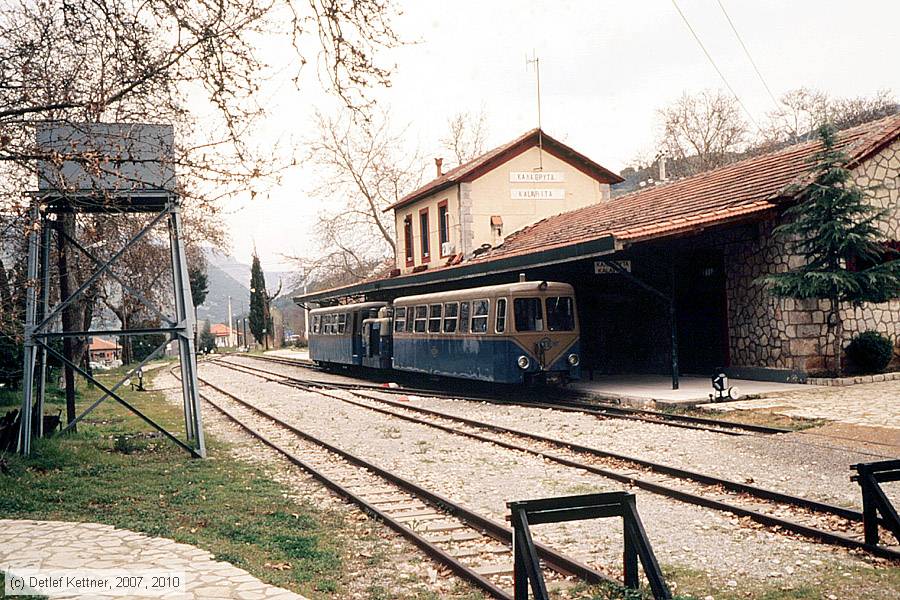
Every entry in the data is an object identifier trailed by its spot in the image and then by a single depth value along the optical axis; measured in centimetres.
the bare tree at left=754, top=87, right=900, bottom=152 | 4438
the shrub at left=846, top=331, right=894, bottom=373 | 1675
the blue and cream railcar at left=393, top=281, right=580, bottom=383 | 1778
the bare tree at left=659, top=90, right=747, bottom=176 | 5009
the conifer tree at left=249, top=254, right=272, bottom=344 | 8238
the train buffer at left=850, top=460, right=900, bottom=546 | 614
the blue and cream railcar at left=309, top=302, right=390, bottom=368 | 2752
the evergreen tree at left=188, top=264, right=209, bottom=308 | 6624
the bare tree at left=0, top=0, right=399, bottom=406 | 733
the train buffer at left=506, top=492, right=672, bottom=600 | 487
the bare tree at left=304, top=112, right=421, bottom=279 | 4581
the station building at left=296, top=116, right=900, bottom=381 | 1703
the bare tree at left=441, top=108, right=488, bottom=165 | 5214
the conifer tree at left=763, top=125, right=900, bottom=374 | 1600
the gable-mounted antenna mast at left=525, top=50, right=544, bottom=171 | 3028
